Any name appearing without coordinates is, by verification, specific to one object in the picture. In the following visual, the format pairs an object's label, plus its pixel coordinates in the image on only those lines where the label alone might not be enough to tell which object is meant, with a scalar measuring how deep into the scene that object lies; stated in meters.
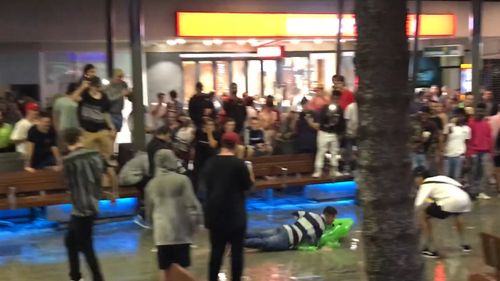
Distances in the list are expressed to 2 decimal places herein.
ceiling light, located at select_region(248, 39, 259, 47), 20.58
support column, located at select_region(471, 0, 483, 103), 16.38
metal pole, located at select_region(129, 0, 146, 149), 12.62
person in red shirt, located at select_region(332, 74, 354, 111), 13.08
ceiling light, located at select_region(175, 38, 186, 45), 18.69
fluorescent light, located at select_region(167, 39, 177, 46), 19.37
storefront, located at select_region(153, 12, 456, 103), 18.47
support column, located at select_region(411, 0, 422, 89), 17.14
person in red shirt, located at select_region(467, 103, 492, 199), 13.78
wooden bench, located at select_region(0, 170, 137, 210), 10.77
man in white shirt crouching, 8.73
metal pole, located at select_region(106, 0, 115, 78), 14.39
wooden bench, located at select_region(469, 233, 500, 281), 5.79
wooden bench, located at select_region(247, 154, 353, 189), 13.06
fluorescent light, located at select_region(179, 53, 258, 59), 21.77
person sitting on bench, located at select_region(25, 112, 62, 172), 11.27
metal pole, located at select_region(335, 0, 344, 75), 17.22
